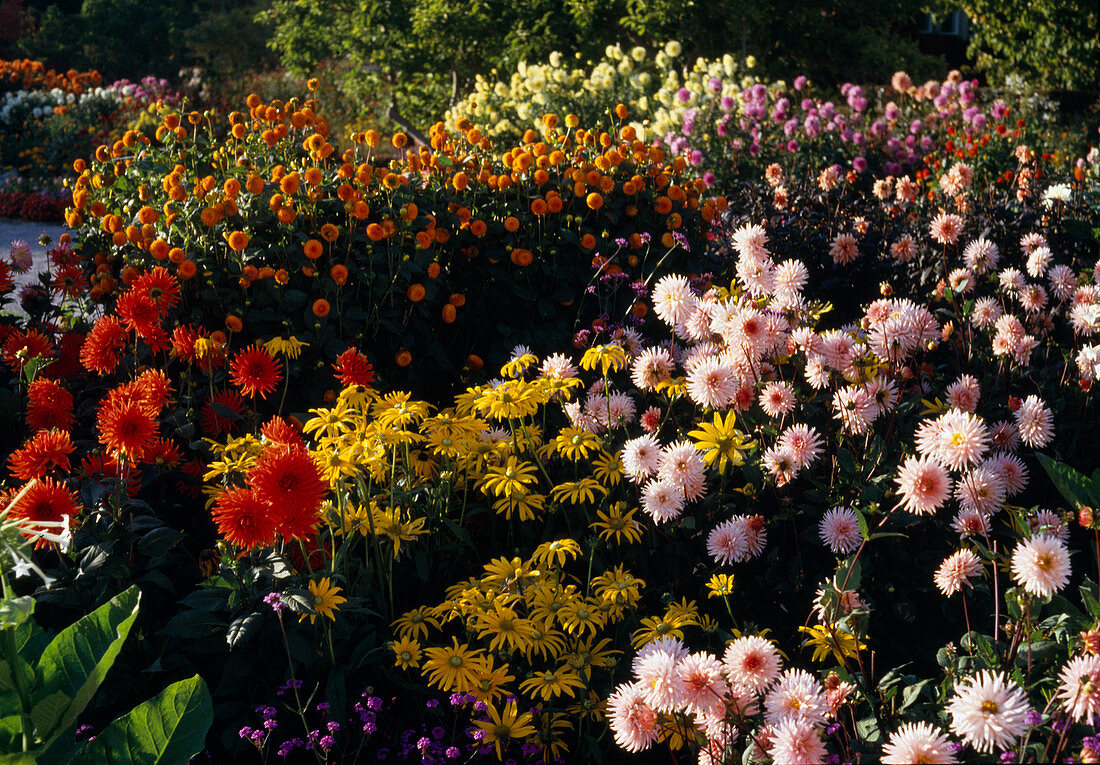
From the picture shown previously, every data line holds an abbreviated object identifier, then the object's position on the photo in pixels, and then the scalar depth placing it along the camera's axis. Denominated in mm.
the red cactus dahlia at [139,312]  2451
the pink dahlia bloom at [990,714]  1314
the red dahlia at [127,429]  1947
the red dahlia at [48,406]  2293
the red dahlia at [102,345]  2461
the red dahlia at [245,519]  1713
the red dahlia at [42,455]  2041
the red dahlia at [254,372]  2324
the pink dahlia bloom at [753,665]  1591
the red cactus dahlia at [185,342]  2566
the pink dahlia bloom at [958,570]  1882
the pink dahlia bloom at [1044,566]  1579
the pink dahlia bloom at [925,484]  1887
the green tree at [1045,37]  11328
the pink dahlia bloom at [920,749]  1311
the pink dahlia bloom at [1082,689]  1338
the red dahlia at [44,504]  1804
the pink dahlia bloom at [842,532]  2104
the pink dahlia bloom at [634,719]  1598
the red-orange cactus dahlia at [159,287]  2678
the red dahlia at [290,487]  1699
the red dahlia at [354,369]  2525
